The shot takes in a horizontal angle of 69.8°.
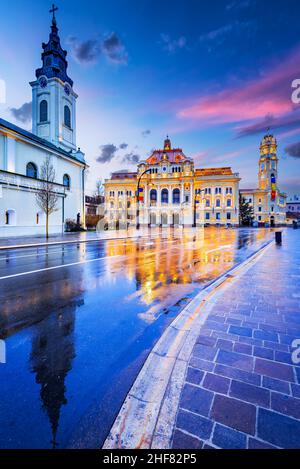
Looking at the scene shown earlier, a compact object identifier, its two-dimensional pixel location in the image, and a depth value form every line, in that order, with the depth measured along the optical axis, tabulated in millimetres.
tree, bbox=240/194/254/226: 74250
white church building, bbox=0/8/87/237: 23703
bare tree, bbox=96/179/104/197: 66062
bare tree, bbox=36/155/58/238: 23755
